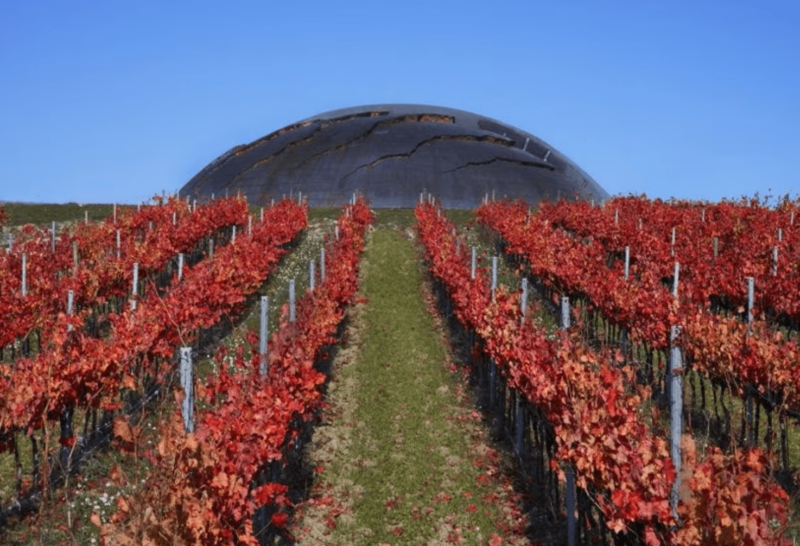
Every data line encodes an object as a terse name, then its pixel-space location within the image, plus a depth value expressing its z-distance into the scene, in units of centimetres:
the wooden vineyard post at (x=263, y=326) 1334
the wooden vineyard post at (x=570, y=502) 995
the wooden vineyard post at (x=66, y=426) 1331
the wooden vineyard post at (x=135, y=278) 2019
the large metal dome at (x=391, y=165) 5900
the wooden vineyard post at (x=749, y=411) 1312
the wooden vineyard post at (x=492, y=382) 1670
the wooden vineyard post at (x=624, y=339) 1833
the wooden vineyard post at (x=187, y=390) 901
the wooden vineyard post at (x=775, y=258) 2338
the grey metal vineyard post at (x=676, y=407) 809
